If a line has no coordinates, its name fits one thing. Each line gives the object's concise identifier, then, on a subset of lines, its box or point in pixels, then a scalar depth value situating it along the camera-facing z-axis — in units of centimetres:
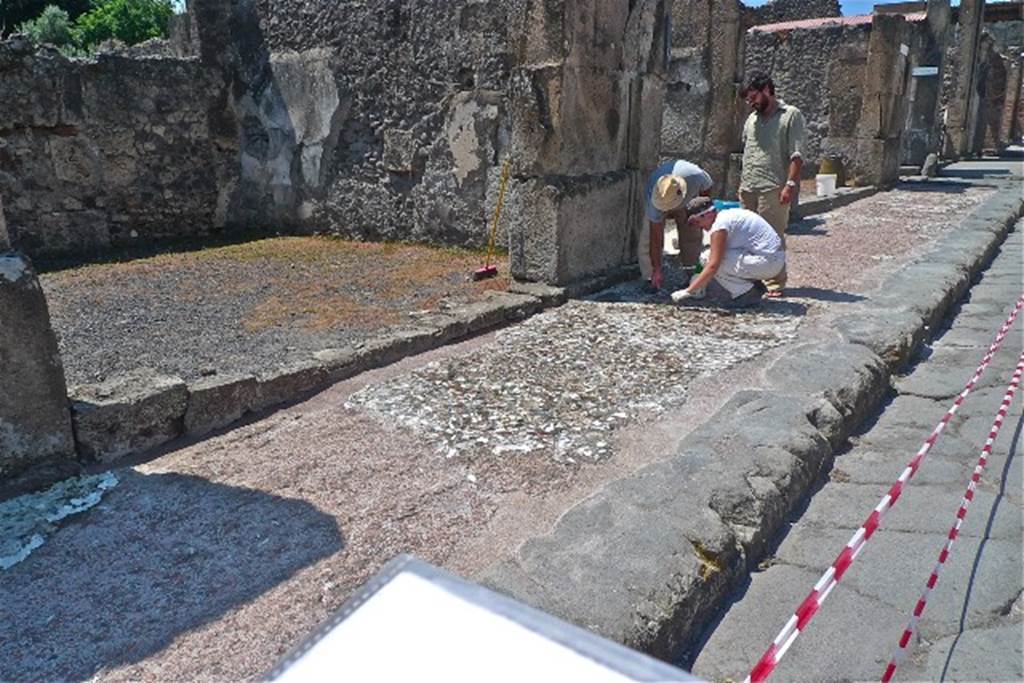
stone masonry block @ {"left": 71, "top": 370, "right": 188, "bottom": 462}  288
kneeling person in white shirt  493
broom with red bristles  600
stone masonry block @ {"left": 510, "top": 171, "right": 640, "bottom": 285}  524
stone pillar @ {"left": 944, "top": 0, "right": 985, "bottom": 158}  1942
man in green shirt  584
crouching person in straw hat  528
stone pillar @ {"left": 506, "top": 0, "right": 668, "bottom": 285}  512
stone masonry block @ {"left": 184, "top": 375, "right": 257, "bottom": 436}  320
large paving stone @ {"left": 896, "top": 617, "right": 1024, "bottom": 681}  193
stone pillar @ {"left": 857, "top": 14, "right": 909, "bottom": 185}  1203
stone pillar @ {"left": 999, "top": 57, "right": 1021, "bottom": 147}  2748
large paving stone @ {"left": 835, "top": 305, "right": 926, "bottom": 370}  413
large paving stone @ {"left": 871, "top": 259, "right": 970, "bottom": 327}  495
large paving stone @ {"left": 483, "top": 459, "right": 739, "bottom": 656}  186
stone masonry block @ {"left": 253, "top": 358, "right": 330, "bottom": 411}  346
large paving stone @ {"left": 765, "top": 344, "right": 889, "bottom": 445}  340
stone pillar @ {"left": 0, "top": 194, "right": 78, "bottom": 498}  258
